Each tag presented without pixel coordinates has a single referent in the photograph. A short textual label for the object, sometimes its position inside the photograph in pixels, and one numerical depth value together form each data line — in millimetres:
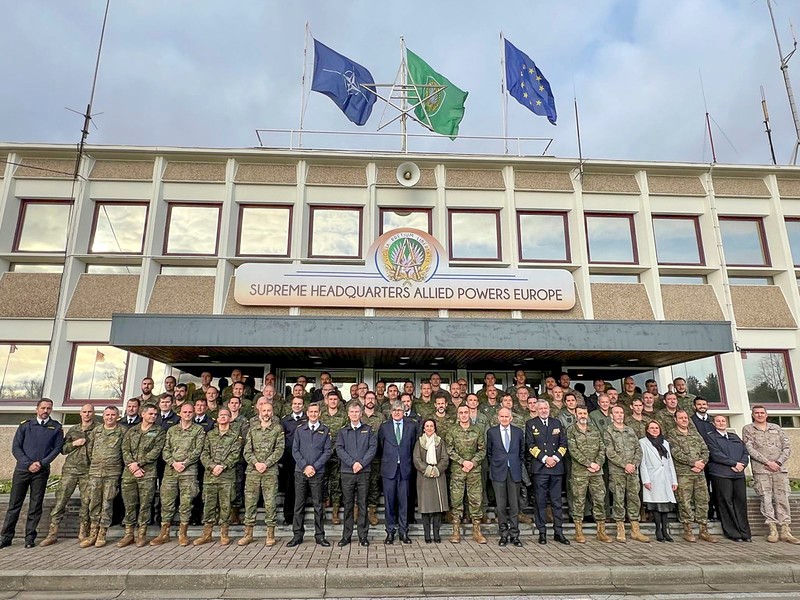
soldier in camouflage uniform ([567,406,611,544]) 7180
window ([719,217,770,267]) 12672
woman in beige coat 7039
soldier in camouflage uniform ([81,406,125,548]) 6851
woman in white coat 7219
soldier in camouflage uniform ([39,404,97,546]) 6969
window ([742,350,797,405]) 11797
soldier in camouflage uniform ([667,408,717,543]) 7348
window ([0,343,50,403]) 11031
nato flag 12602
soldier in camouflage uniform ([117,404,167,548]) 6875
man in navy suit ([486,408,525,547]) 6998
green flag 13172
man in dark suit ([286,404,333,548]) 6859
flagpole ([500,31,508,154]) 13602
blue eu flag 13352
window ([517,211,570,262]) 12383
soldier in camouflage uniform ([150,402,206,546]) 6859
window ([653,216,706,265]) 12602
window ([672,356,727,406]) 11820
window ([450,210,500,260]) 12320
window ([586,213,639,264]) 12477
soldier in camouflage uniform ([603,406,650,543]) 7215
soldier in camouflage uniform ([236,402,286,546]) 6898
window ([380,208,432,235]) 12438
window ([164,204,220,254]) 12109
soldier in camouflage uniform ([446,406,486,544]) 7117
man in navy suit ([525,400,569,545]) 7094
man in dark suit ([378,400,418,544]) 7086
